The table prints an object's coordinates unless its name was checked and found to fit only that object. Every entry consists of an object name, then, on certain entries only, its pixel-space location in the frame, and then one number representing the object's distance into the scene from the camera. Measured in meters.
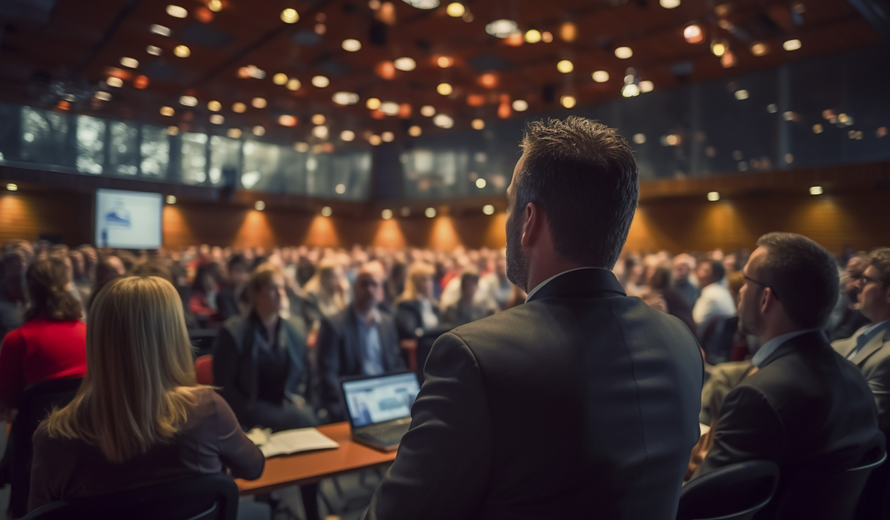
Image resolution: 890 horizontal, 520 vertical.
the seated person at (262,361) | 3.49
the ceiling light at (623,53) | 10.70
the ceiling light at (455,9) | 8.59
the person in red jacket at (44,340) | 2.77
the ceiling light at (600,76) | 12.20
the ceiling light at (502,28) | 8.27
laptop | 2.61
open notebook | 2.44
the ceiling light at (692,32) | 9.09
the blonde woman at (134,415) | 1.59
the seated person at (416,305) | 5.48
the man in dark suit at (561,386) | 0.85
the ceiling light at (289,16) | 9.05
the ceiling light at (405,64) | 11.25
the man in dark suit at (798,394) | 1.66
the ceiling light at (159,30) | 10.06
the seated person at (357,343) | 4.18
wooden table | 2.12
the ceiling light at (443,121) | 16.36
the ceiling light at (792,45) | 10.39
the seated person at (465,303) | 5.71
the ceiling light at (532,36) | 9.78
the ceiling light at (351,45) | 10.46
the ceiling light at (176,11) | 9.18
